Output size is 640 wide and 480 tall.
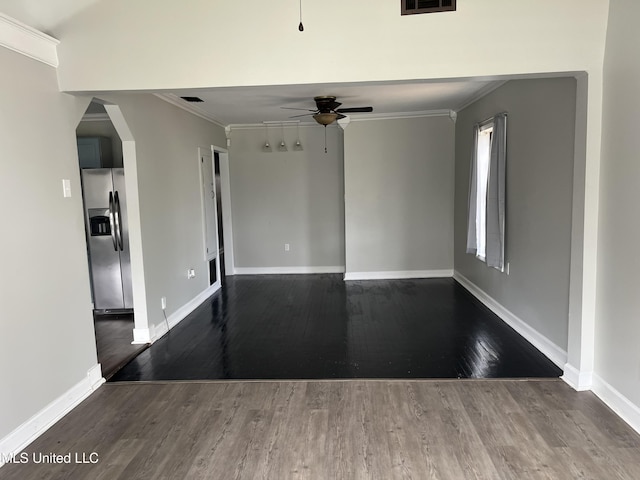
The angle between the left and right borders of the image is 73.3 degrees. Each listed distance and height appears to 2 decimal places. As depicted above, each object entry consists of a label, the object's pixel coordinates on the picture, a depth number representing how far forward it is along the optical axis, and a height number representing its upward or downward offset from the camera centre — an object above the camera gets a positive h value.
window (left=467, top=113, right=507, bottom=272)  4.21 +0.01
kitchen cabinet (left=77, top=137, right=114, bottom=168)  4.83 +0.61
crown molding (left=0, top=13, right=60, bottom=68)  2.38 +1.00
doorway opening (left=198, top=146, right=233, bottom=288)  5.69 -0.15
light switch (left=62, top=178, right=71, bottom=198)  2.90 +0.13
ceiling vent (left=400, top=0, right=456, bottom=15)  2.67 +1.18
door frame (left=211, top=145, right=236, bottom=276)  6.95 -0.18
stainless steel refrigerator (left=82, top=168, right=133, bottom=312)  4.75 -0.35
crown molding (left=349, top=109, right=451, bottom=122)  6.12 +1.17
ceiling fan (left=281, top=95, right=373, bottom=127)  4.60 +1.01
